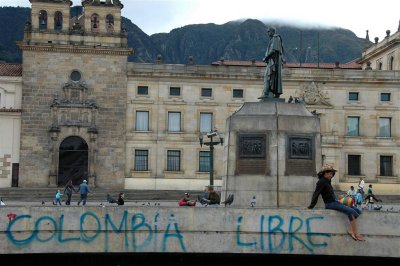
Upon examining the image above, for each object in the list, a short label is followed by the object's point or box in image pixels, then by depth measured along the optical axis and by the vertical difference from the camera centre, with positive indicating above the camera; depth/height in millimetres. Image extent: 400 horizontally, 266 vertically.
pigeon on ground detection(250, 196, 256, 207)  20359 -671
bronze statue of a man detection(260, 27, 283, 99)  22656 +3699
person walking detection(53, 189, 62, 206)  34056 -1106
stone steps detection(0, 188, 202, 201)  46531 -1224
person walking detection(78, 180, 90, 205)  33469 -661
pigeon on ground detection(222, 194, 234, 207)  20359 -637
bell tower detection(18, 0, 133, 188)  53750 +6154
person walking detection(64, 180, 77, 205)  35094 -672
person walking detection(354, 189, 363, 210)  34700 -969
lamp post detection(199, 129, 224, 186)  35562 +1730
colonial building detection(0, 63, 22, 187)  53219 +3847
